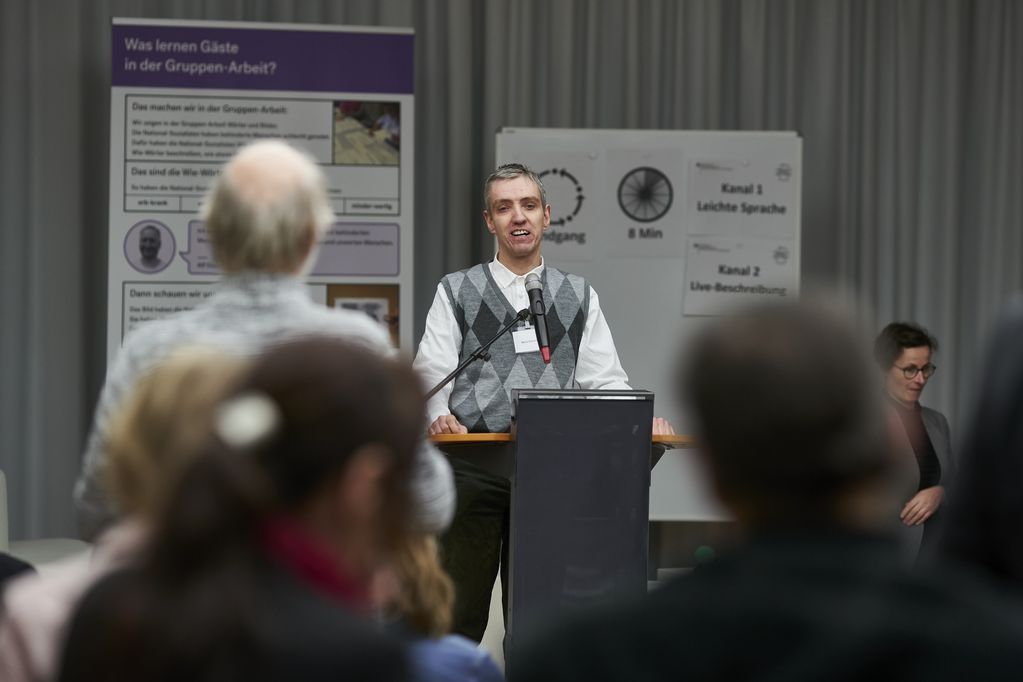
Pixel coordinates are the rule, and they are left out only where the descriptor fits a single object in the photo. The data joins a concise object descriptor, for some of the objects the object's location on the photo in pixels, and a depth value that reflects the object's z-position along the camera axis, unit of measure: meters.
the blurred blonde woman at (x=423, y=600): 4.42
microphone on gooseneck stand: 8.54
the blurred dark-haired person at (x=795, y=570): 2.78
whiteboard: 10.30
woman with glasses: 9.31
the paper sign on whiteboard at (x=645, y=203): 10.32
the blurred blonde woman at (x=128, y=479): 3.50
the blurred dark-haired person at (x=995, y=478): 3.93
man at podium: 8.96
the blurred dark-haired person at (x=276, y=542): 2.83
